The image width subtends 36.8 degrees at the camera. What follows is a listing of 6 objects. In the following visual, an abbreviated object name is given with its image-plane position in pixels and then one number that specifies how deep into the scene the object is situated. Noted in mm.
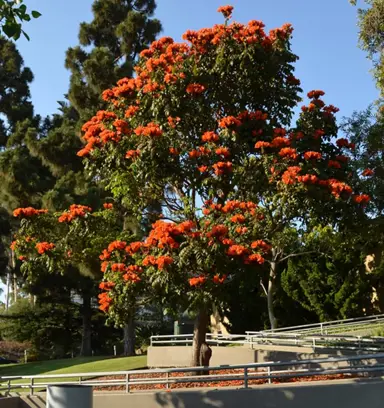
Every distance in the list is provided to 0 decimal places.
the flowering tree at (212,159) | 11883
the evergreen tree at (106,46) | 31297
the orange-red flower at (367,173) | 14280
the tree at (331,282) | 28938
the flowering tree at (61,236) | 13531
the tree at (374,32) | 24141
